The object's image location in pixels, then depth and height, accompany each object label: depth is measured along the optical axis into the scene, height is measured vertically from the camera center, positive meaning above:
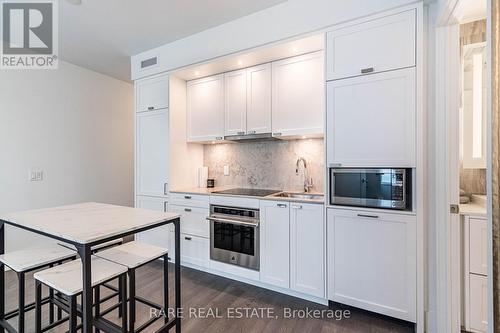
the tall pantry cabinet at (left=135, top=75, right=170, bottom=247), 3.13 +0.23
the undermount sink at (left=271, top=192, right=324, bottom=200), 2.51 -0.33
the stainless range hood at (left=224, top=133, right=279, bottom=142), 2.68 +0.33
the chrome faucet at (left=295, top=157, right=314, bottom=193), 2.78 -0.14
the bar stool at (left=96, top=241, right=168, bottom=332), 1.53 -0.61
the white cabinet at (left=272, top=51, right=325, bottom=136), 2.38 +0.71
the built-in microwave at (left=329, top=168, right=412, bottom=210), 1.82 -0.18
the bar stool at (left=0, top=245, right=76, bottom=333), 1.50 -0.61
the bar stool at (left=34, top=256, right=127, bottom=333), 1.28 -0.62
